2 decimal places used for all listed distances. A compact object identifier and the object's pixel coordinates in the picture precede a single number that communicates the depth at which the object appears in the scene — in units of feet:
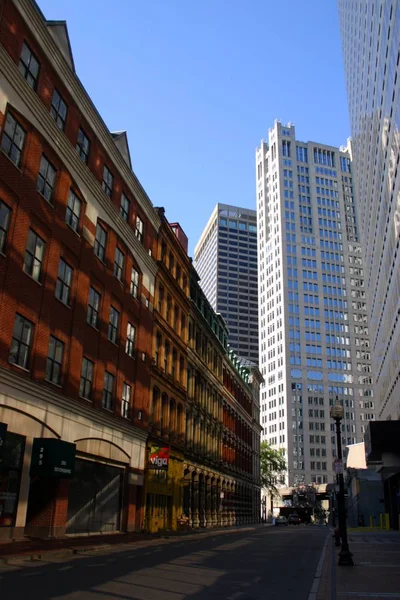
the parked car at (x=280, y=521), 270.42
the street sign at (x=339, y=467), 68.03
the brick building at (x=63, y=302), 74.79
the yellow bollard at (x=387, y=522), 169.24
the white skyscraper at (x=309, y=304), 501.15
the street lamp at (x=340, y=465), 64.23
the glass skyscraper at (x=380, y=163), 139.54
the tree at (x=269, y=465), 390.69
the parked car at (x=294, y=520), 281.35
